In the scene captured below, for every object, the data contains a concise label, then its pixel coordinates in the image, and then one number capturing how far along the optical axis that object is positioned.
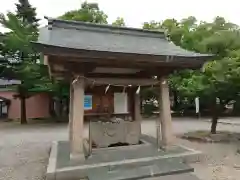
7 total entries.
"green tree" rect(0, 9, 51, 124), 11.53
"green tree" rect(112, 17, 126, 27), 15.68
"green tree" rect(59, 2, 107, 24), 13.34
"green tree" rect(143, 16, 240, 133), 6.23
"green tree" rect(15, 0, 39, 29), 14.58
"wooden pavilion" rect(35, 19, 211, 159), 4.04
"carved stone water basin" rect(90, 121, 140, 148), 5.19
